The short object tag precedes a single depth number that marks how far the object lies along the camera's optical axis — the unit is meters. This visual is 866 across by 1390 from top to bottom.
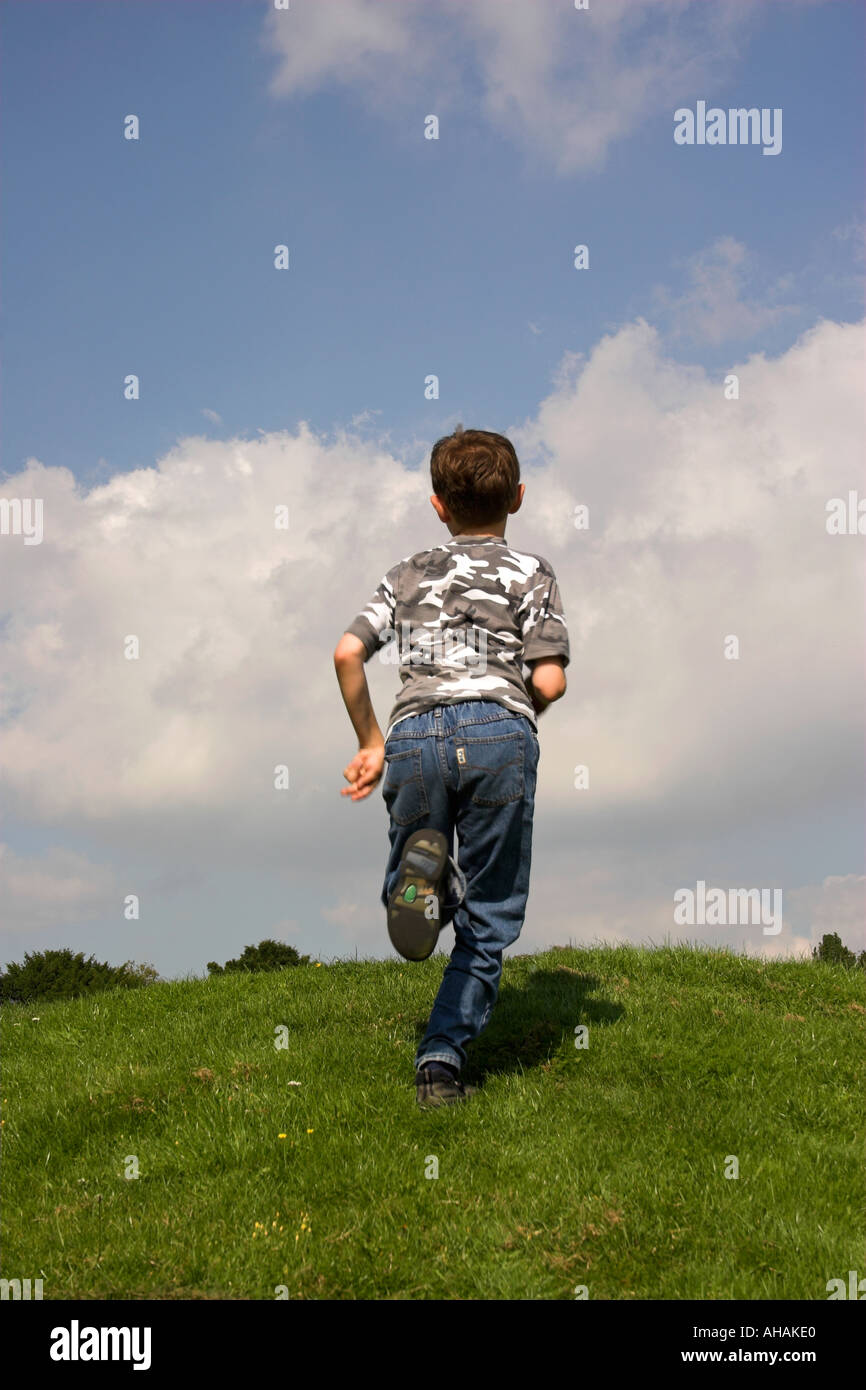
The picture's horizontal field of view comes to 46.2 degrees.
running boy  5.52
